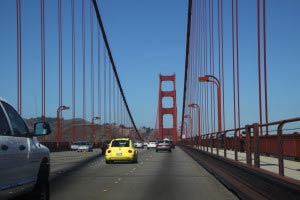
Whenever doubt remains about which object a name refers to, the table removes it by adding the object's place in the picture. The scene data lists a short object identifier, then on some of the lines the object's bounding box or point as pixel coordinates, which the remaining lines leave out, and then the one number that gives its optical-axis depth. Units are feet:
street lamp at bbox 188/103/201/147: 207.31
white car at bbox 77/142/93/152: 200.54
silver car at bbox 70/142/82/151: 211.92
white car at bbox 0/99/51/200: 23.79
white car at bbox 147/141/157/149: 266.77
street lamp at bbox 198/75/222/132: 123.51
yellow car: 100.32
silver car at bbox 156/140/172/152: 196.34
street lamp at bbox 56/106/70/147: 202.16
